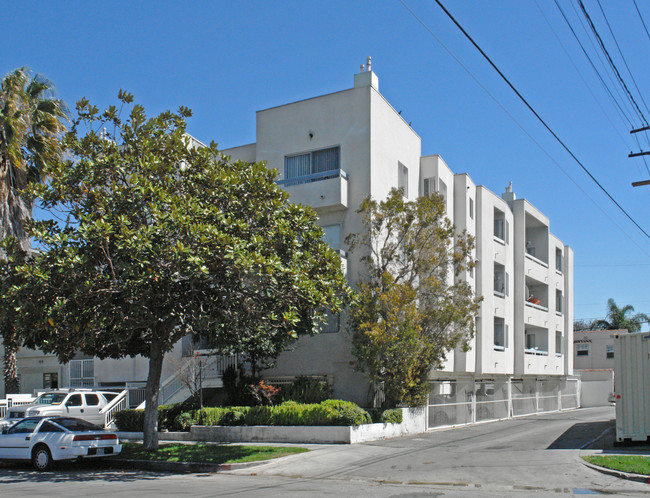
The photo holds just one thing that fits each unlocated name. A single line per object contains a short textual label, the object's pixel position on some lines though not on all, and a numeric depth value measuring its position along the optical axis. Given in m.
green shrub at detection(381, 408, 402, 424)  22.17
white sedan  17.00
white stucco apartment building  24.91
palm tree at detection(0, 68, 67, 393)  25.03
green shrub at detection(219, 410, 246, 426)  22.70
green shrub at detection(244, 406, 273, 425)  22.20
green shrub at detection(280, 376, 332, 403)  23.52
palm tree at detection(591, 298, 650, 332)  66.94
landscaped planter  20.70
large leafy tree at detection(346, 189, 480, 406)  22.00
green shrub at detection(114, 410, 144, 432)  24.56
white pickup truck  24.22
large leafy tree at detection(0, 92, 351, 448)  15.45
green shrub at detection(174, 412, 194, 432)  23.33
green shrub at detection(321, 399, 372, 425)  20.77
